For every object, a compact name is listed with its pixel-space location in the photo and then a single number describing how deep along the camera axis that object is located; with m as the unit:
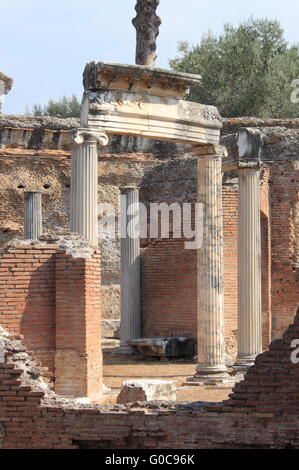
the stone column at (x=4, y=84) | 32.53
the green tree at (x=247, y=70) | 35.75
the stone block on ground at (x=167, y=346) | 18.06
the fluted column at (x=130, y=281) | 19.23
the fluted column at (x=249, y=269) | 15.04
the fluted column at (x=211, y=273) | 14.06
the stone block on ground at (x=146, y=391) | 10.80
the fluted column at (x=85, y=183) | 12.97
